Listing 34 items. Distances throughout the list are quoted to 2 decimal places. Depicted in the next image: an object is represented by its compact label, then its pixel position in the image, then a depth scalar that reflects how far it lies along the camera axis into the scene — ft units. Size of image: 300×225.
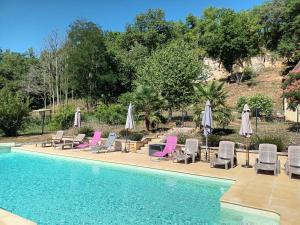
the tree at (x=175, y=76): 60.13
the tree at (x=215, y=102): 40.41
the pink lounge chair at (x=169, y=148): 34.60
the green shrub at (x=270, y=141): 31.84
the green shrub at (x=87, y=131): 50.36
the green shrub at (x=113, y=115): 56.55
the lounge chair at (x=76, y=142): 45.58
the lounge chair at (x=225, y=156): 29.77
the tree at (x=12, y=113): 56.11
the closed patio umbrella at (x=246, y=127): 30.16
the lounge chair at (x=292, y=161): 25.31
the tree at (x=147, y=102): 48.28
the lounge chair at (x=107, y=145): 41.41
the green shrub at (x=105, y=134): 47.17
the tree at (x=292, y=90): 38.97
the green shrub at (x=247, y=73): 109.84
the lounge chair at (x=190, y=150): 32.91
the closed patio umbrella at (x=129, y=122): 39.97
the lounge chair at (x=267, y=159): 26.63
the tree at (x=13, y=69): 112.74
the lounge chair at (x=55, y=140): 47.84
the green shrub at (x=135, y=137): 43.11
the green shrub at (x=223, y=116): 40.05
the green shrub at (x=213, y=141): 35.65
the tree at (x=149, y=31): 113.26
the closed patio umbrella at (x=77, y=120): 47.72
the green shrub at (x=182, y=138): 37.73
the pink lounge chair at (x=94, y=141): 43.01
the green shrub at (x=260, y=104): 60.47
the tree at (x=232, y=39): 103.56
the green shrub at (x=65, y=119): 62.00
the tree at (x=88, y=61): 86.46
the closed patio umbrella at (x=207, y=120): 32.17
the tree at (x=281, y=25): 97.43
